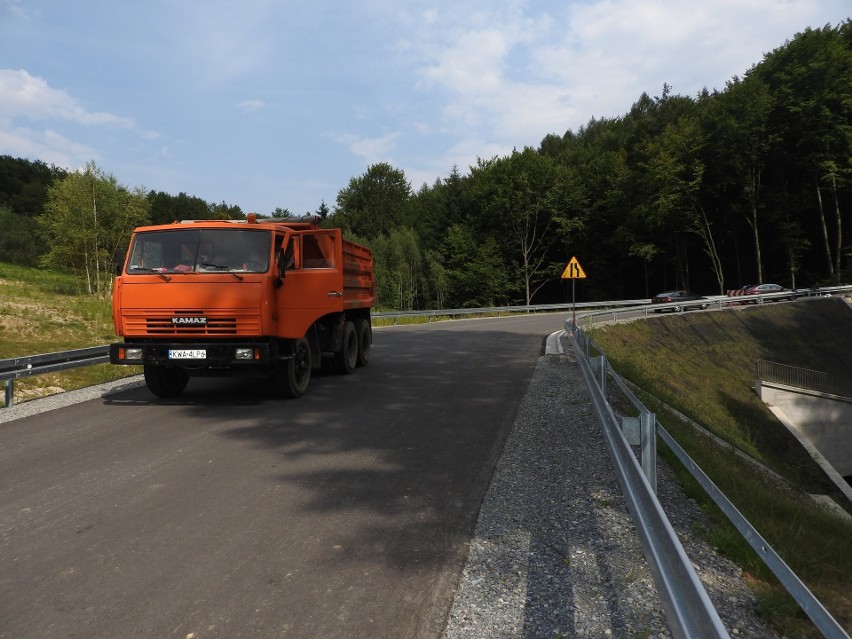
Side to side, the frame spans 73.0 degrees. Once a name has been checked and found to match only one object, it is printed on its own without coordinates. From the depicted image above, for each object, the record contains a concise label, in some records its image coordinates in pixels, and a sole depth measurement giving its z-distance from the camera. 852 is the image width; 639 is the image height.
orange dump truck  7.81
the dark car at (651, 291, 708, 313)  38.19
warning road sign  19.20
